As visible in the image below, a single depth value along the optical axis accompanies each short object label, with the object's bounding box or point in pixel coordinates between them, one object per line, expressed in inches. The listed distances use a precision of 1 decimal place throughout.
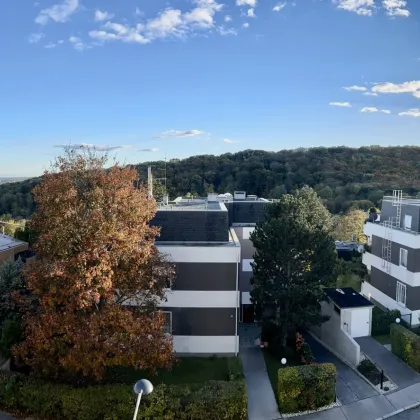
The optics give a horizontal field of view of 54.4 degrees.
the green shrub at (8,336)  650.2
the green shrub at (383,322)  907.4
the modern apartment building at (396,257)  921.2
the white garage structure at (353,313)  850.6
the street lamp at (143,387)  366.9
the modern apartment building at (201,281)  760.3
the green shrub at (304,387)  608.1
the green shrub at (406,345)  748.0
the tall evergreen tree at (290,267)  786.2
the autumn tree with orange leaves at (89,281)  546.6
